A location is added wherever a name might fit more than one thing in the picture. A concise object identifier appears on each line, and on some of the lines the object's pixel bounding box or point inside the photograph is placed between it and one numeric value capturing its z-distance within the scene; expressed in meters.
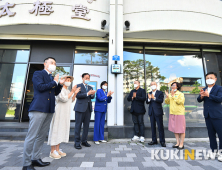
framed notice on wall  5.92
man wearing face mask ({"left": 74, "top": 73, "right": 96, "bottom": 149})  3.29
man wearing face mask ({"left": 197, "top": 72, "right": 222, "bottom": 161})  2.68
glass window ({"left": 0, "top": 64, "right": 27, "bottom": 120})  5.59
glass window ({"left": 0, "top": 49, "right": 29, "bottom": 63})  6.10
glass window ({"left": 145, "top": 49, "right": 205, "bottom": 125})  5.84
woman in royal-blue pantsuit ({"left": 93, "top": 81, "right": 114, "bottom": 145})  3.75
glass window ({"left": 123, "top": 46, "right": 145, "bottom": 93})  5.84
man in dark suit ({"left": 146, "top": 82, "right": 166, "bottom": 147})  3.58
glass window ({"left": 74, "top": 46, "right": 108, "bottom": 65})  6.19
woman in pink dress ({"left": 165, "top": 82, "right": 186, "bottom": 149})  3.27
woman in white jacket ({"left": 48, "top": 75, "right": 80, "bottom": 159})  2.58
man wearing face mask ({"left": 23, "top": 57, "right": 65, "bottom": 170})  2.03
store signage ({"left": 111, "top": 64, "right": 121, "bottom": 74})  4.55
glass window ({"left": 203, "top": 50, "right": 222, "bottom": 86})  6.36
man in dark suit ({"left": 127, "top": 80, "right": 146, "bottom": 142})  4.05
